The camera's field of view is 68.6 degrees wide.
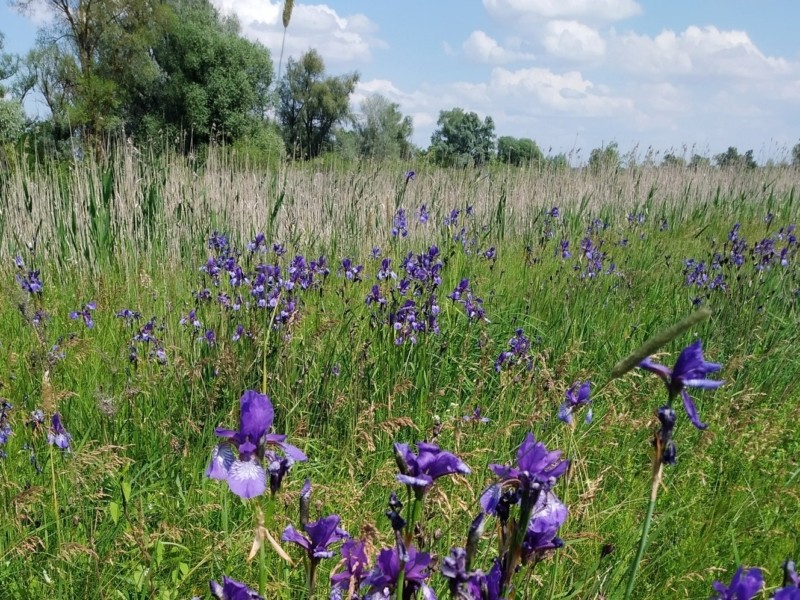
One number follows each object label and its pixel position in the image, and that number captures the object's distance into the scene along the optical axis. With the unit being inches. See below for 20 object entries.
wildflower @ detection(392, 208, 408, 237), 178.4
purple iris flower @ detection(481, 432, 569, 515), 29.0
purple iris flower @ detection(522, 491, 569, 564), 30.9
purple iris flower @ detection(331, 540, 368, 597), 32.0
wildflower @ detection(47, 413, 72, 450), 67.1
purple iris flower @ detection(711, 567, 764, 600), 26.2
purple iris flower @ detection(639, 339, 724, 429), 28.4
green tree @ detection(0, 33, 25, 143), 698.8
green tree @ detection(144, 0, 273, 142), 1248.2
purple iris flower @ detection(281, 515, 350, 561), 31.0
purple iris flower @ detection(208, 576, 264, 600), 31.0
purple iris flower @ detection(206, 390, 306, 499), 30.1
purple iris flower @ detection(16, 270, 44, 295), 115.9
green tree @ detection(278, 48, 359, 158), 1897.1
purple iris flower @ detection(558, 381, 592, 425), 44.1
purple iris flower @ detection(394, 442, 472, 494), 28.6
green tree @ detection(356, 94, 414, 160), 2064.5
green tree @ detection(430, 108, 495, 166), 2765.7
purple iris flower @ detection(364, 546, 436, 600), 30.2
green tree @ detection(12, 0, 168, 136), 842.2
